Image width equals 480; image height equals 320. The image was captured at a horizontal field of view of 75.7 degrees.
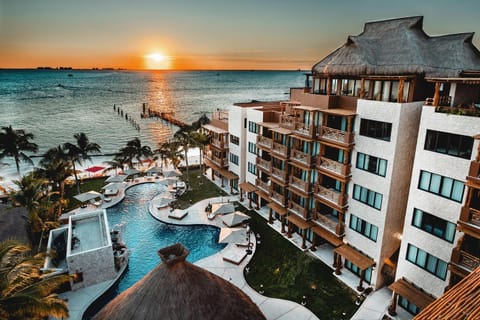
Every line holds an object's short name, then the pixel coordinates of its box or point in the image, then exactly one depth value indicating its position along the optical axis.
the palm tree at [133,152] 46.31
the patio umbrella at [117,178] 41.42
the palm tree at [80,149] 40.81
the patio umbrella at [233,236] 27.36
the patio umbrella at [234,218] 29.56
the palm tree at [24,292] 12.98
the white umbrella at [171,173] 42.28
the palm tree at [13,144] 43.44
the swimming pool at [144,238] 24.70
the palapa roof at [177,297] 12.54
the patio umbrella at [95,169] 47.53
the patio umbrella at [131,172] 43.80
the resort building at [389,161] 17.08
